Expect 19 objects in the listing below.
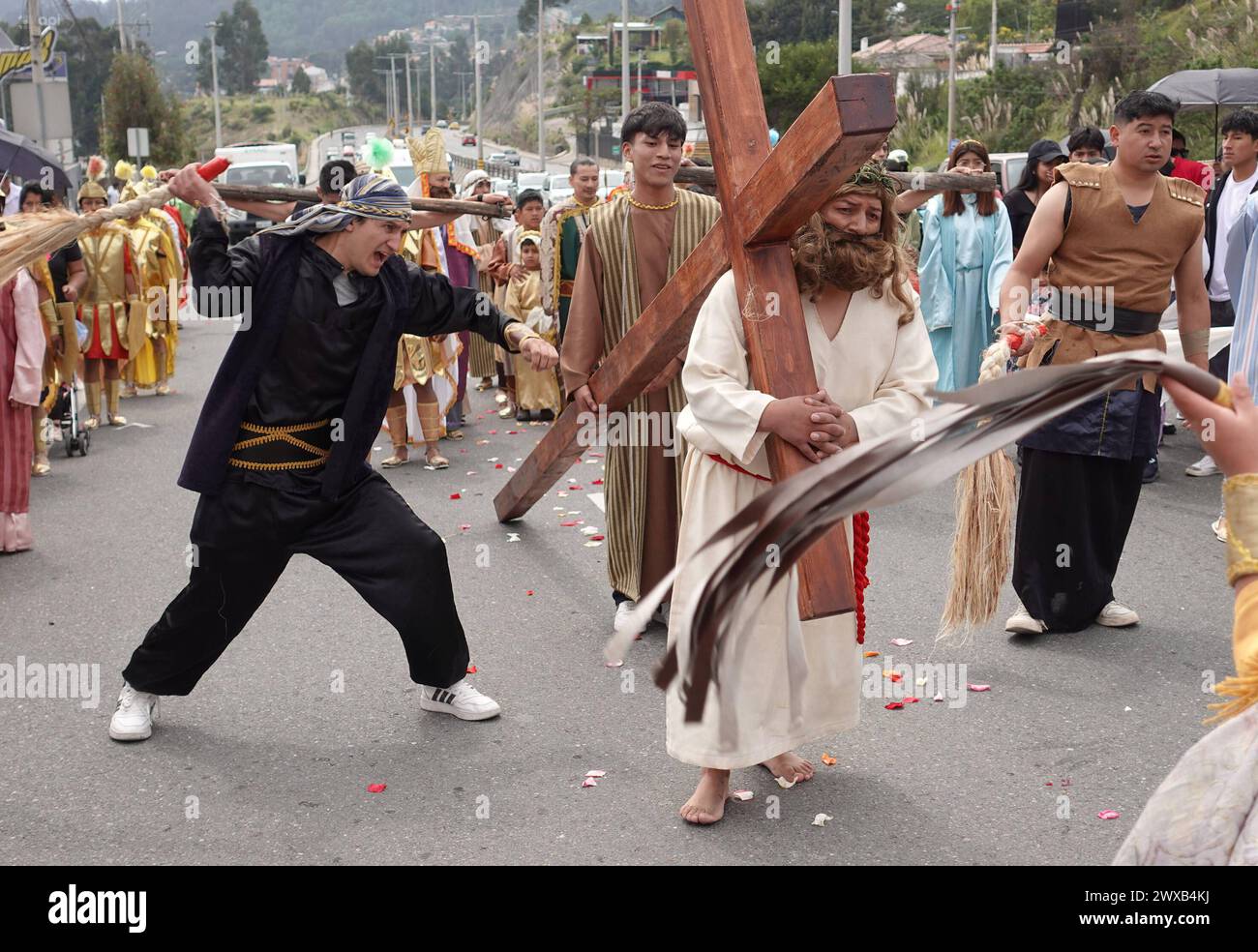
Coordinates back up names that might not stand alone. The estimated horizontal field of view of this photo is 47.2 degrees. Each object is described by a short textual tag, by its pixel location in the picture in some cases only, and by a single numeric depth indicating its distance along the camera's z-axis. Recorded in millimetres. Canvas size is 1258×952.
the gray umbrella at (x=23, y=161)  16016
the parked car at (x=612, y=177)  25792
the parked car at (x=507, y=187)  30986
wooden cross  3465
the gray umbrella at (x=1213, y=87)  17141
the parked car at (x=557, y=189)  34844
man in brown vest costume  5828
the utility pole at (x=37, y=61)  21656
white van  31750
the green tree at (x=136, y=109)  44938
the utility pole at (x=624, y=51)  34656
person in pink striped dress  7836
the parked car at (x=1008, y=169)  19750
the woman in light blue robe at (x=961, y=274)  10192
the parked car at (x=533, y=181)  37781
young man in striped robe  6008
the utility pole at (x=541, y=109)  55531
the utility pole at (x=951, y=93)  41562
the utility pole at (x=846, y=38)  18531
